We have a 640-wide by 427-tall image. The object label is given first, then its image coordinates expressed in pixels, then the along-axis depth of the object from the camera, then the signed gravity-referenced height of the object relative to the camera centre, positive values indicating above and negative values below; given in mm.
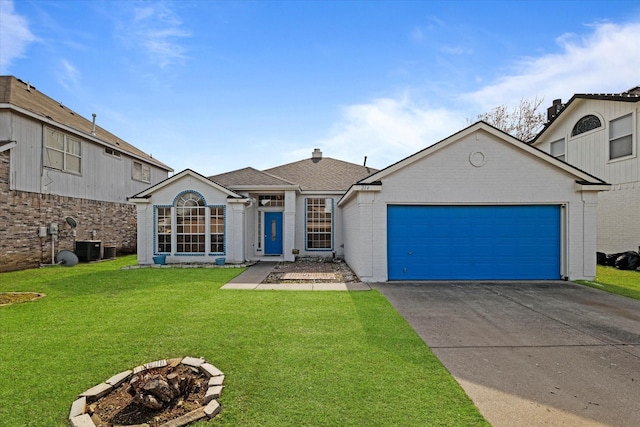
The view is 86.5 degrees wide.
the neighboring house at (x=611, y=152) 13633 +2938
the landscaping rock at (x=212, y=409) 3193 -1825
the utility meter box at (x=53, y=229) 14312 -471
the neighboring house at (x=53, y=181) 12867 +1664
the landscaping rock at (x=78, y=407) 3215 -1840
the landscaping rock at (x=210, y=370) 3996 -1826
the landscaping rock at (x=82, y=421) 3045 -1843
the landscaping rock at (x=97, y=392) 3512 -1830
